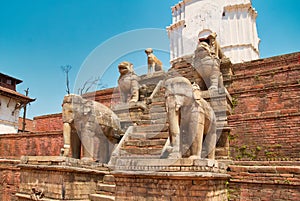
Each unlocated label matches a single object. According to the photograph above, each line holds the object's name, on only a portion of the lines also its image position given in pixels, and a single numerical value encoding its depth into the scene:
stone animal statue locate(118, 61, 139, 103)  9.77
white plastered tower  20.64
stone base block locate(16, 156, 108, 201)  6.35
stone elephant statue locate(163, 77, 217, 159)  5.44
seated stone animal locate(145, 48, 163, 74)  12.65
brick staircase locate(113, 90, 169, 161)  6.93
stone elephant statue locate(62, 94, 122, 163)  7.16
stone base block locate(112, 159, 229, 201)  4.66
